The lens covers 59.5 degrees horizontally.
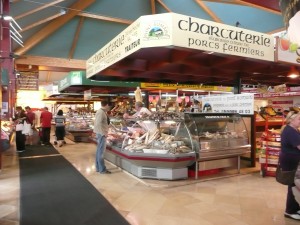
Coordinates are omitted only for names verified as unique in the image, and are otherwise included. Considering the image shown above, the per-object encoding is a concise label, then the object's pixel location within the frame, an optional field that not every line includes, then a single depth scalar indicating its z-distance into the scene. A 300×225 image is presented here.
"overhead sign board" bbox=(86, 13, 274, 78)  4.39
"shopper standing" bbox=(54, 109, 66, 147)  10.93
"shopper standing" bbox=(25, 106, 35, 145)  10.06
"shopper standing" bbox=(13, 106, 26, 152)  9.14
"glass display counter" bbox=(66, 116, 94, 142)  11.88
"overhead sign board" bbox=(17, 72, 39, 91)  14.23
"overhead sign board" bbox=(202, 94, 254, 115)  6.43
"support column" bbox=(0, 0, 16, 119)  8.59
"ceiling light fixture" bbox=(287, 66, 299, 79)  7.49
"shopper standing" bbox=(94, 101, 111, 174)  6.13
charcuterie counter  5.32
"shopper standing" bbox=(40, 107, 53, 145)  10.79
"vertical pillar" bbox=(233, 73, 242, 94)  7.77
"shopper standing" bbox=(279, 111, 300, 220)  3.38
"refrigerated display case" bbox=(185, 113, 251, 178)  5.45
